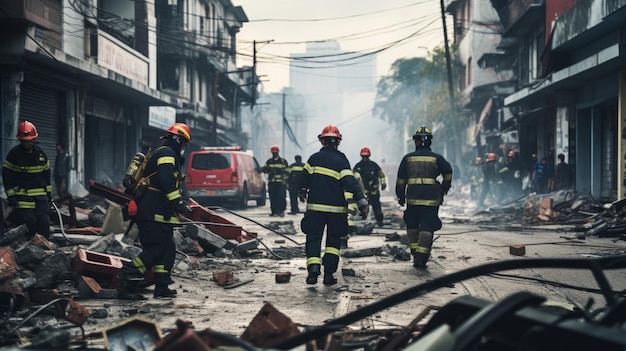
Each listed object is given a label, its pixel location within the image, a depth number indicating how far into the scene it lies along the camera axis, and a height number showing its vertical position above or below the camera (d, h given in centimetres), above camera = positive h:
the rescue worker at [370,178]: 1474 -7
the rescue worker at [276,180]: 1928 -15
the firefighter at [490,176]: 2411 -6
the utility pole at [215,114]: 3433 +317
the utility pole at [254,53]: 3720 +697
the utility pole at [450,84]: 3100 +449
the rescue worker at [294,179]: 1975 -12
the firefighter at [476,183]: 2879 -37
